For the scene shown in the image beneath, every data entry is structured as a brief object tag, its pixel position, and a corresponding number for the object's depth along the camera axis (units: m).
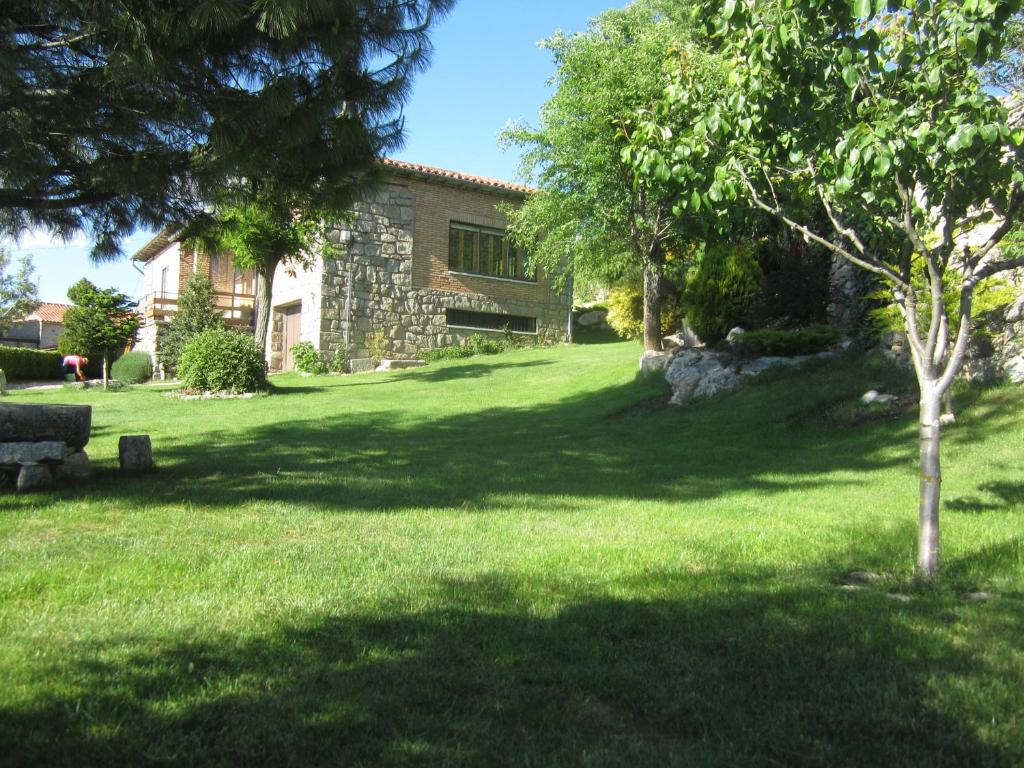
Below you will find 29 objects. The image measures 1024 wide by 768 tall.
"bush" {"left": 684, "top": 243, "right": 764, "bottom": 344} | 13.70
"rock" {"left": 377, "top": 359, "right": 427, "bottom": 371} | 23.20
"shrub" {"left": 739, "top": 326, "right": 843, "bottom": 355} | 12.35
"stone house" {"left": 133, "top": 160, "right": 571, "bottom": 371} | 23.50
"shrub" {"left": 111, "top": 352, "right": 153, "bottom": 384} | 24.64
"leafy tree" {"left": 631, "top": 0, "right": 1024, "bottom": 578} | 3.81
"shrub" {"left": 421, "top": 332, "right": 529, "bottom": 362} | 24.45
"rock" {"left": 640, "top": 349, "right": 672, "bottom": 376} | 14.55
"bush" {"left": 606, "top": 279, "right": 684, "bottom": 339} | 24.22
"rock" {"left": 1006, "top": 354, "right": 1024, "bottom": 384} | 9.38
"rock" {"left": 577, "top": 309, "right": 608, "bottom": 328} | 32.06
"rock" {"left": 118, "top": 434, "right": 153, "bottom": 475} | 7.95
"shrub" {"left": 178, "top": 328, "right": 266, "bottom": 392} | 17.12
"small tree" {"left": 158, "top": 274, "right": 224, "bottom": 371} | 24.36
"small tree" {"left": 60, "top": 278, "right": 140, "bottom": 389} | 23.14
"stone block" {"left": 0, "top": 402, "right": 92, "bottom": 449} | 7.17
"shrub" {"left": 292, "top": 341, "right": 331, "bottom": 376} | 22.81
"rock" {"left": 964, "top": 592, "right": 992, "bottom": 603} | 4.01
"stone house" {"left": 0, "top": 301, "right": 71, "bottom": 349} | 45.34
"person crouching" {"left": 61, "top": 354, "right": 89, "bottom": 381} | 22.50
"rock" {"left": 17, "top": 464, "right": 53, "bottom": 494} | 6.86
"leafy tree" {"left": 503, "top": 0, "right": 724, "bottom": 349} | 15.73
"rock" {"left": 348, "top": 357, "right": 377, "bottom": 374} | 23.34
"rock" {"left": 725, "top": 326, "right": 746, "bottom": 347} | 13.33
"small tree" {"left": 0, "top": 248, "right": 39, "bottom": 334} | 28.89
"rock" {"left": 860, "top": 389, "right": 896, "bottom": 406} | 9.90
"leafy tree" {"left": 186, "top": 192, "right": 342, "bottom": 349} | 17.59
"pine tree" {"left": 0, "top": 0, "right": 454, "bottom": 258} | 5.43
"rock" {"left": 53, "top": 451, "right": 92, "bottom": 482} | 7.43
